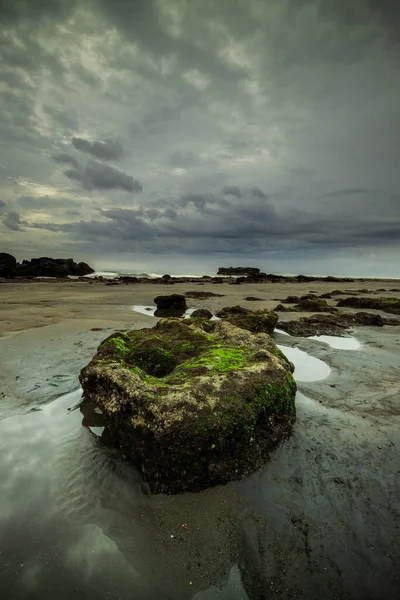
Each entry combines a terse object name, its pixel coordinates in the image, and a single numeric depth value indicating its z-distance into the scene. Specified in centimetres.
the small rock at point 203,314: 1422
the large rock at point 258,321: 1034
